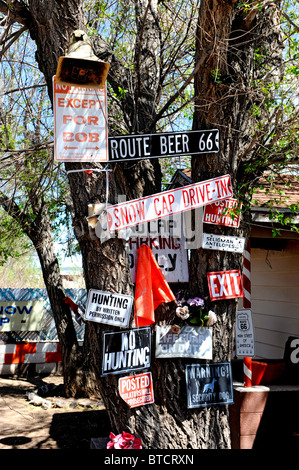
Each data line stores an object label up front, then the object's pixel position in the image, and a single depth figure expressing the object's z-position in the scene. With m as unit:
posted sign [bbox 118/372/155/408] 4.37
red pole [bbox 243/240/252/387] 7.77
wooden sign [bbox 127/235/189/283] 5.13
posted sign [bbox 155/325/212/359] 4.59
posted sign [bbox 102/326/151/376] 4.38
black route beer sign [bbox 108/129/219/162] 4.52
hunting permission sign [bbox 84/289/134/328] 4.37
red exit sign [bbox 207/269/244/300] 4.72
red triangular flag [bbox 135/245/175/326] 4.47
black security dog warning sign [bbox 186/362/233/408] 4.58
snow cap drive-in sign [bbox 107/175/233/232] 4.41
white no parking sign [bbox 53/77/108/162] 4.29
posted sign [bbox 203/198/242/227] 4.78
